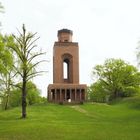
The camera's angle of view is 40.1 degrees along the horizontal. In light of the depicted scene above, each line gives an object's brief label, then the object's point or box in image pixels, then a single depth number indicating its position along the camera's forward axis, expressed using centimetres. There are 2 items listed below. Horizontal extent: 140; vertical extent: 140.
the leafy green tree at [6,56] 1718
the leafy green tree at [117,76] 3843
